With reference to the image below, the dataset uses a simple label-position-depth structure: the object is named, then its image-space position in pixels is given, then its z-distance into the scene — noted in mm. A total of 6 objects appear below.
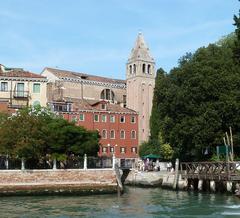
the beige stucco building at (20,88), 57719
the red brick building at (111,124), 72125
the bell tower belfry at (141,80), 85625
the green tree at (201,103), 44094
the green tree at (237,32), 41312
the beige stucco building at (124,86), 82750
